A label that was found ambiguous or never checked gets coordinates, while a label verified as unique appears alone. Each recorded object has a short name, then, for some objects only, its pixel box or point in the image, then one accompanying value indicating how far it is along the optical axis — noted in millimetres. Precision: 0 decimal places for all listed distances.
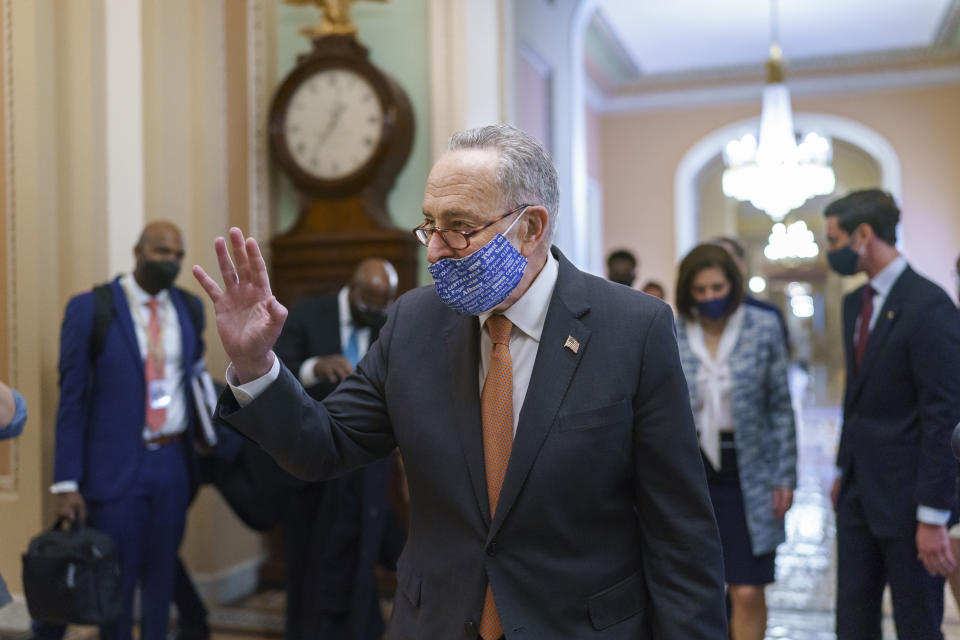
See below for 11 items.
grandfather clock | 4957
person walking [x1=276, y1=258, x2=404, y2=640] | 3967
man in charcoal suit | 1668
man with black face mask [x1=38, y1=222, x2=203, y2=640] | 3613
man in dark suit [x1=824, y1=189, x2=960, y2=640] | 2848
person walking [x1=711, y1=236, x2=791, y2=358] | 3987
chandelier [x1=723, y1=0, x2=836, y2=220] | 8898
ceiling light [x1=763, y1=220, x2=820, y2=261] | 12891
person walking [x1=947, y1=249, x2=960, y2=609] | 3245
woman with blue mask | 3400
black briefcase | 3289
